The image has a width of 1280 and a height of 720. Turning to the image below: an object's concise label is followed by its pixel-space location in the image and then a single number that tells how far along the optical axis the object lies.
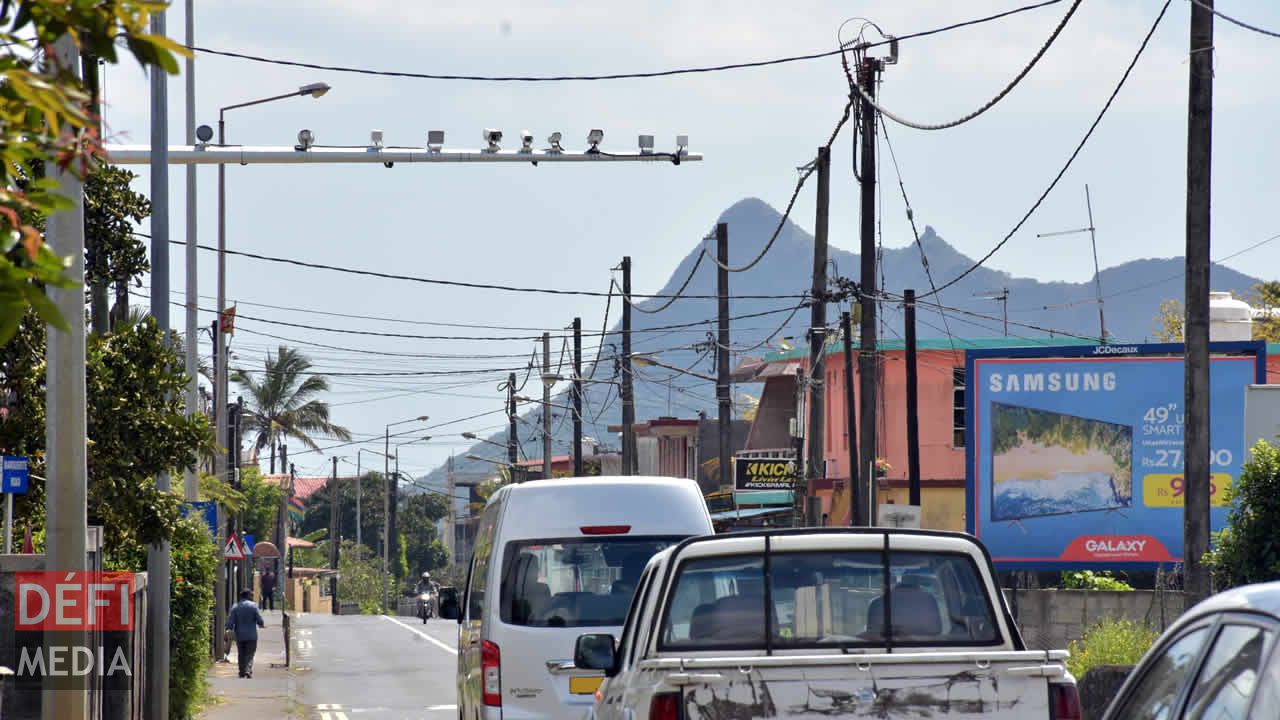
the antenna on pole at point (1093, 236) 48.47
